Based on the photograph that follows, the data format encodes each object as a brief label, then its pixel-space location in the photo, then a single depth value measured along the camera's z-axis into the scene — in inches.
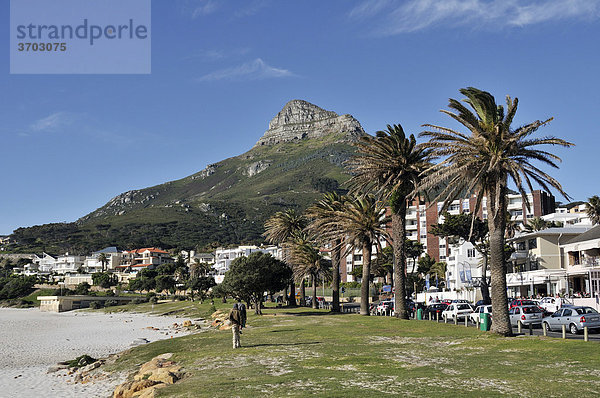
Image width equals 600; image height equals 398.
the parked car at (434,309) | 1917.6
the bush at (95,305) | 5317.4
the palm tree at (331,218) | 2118.6
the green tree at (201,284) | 4909.0
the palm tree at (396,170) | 1635.1
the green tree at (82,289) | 6151.6
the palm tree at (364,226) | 1907.0
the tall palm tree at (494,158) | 1095.6
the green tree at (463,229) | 2920.8
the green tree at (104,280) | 6727.4
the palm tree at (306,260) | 2743.6
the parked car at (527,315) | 1389.0
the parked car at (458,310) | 1756.9
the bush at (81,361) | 1168.0
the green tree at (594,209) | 3723.7
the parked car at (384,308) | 2148.1
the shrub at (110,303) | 5297.2
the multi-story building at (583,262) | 2278.5
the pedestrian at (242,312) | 1173.1
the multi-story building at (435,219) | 5108.3
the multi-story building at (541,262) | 2632.9
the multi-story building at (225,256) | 7317.9
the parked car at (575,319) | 1175.0
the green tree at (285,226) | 2955.2
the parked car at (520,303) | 1653.5
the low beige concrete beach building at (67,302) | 5157.5
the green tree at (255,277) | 2277.3
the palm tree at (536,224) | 4205.2
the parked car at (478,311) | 1572.0
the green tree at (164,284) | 5954.7
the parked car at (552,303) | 1779.2
